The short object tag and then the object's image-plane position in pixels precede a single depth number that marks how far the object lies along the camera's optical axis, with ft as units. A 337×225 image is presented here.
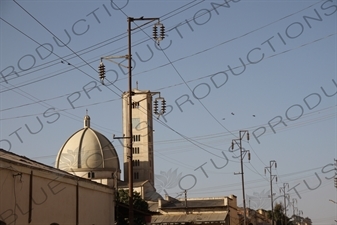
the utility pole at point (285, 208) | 304.67
